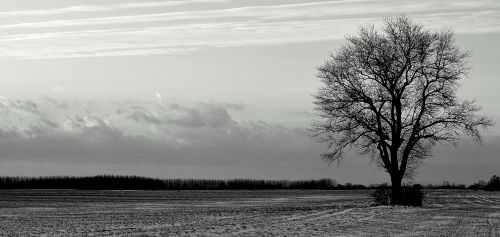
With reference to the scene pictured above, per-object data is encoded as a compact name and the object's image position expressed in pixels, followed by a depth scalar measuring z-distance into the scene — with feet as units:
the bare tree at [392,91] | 175.11
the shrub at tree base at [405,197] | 179.42
